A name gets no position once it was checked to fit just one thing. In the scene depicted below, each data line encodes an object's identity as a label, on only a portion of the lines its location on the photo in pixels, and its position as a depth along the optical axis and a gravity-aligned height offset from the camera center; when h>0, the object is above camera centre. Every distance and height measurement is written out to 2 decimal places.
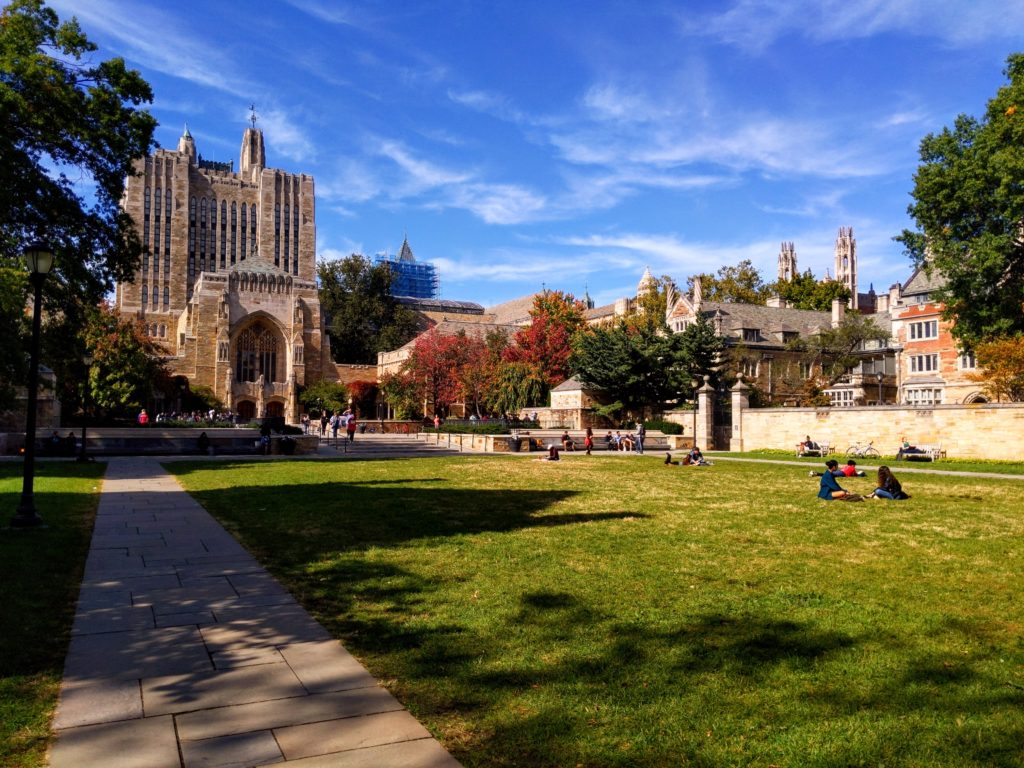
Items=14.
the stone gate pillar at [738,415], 36.06 -0.10
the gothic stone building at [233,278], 69.12 +15.54
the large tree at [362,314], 85.75 +12.38
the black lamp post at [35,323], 10.38 +1.45
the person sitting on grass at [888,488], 15.19 -1.62
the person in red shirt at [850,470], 19.89 -1.60
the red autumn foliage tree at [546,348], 55.41 +5.23
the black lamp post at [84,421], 24.10 -0.22
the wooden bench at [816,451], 31.31 -1.67
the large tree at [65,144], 16.34 +6.67
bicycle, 30.08 -1.63
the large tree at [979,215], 25.53 +7.72
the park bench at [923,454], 27.66 -1.62
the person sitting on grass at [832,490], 14.95 -1.64
